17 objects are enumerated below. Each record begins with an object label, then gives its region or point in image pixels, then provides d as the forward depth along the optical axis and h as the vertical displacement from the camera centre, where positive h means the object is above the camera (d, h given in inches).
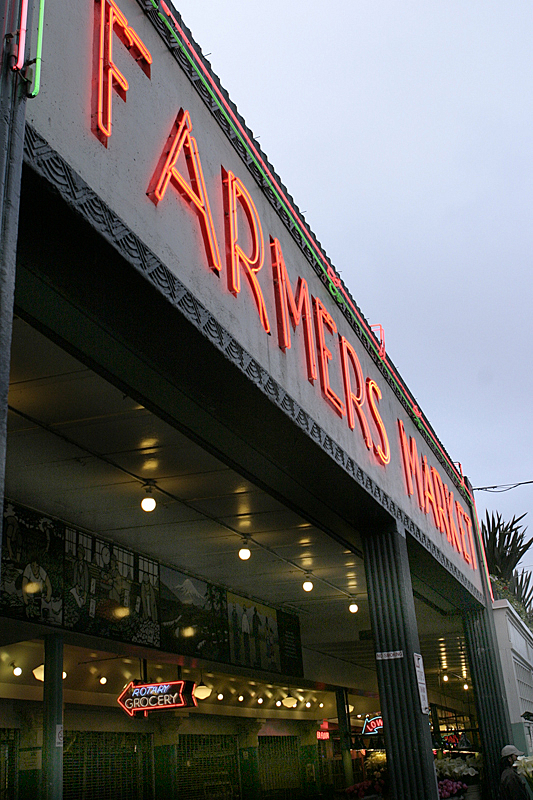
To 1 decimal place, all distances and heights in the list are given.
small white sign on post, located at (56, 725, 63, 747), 416.2 +4.8
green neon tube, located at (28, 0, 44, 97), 138.2 +110.7
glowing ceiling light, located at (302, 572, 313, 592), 594.7 +101.6
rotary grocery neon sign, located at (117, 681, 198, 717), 585.6 +30.1
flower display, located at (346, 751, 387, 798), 441.7 -34.3
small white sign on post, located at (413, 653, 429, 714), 355.6 +14.9
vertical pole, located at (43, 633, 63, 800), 403.9 +14.4
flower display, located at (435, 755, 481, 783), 512.1 -33.1
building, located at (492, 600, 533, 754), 634.2 +31.8
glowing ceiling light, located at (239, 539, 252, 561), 502.7 +107.6
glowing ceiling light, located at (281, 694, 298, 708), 987.6 +31.7
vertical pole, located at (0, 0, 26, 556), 121.1 +91.3
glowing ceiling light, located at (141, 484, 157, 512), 402.0 +113.0
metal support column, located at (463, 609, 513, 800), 575.8 +15.9
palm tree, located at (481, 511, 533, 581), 1222.9 +241.5
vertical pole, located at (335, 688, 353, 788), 1050.7 +3.5
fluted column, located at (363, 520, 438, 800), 342.0 +24.0
